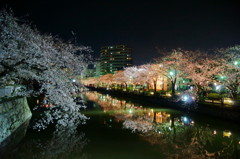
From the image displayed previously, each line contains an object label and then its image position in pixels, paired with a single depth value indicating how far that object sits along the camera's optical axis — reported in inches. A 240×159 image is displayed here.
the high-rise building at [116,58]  5511.8
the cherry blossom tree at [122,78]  2075.9
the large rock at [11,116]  436.3
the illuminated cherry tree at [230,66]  831.1
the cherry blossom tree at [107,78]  2892.7
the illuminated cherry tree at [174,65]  1225.4
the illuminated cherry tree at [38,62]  297.0
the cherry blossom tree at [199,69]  1035.3
